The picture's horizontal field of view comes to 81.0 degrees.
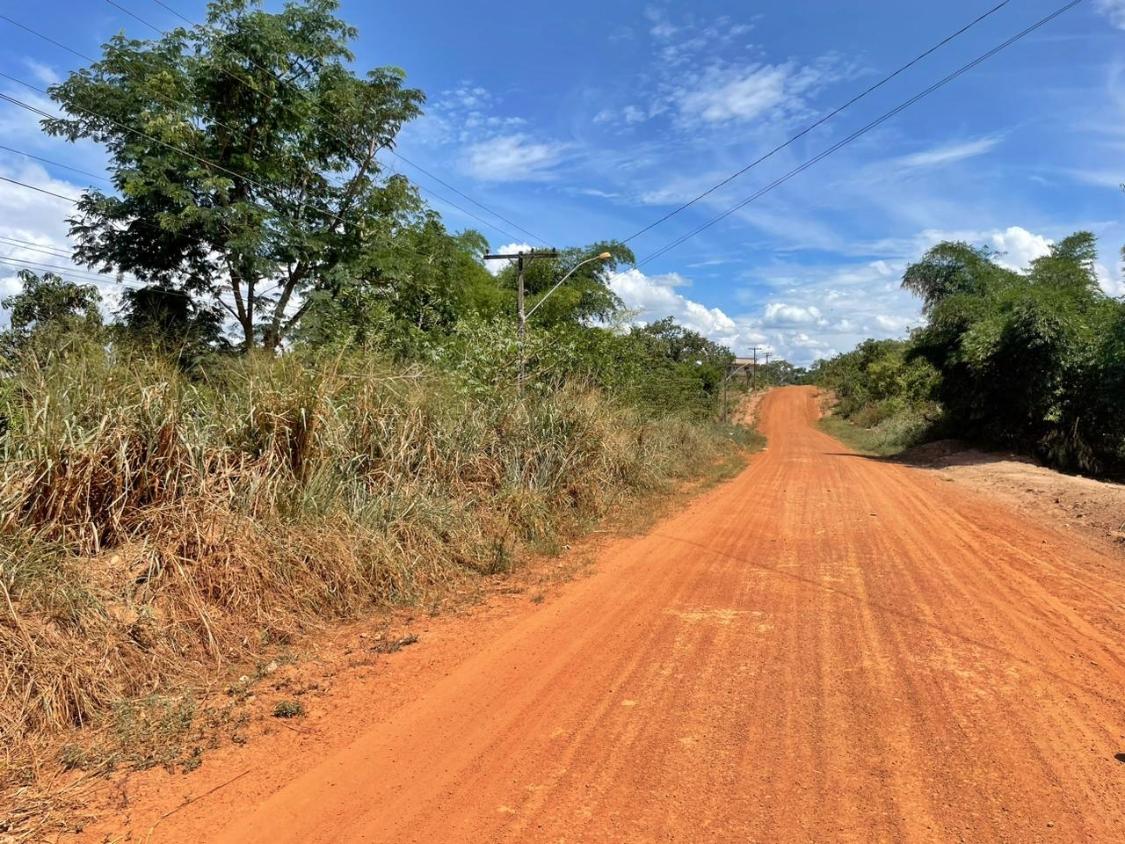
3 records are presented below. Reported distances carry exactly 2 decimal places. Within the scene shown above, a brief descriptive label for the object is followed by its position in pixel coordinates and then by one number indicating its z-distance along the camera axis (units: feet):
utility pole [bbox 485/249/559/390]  55.78
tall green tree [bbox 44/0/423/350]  50.31
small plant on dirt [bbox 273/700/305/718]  13.60
